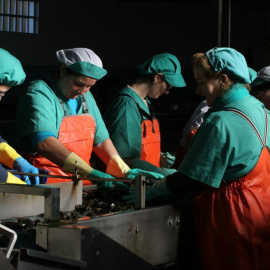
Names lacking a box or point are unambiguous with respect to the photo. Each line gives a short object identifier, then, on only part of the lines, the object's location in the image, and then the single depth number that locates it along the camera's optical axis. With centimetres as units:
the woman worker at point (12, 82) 397
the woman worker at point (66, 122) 469
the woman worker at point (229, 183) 367
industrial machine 290
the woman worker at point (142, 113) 538
